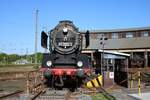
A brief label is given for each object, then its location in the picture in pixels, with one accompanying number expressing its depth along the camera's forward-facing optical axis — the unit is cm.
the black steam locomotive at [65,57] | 1264
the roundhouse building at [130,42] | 3551
